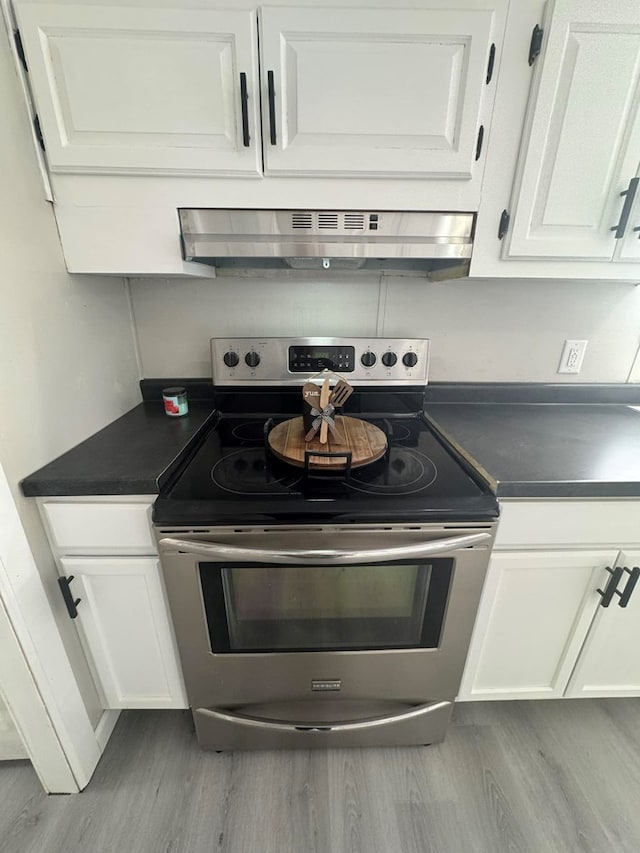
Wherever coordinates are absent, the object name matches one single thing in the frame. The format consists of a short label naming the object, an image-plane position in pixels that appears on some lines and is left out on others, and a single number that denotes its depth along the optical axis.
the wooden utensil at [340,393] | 1.05
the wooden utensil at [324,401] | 1.02
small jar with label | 1.30
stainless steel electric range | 0.86
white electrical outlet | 1.44
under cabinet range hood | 0.96
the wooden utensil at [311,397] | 1.04
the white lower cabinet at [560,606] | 0.96
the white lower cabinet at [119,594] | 0.91
